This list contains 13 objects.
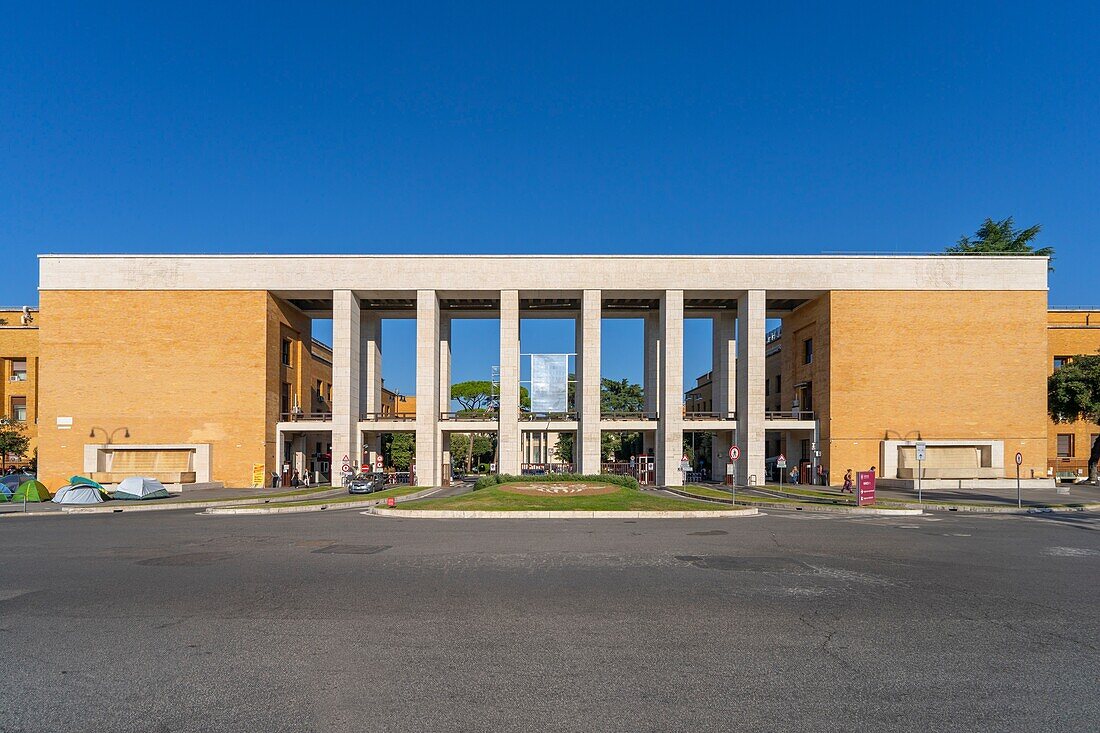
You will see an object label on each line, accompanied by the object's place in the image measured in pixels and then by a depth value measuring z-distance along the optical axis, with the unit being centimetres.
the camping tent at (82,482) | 2975
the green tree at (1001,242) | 5691
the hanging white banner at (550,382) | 4397
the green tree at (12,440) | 4462
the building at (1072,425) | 4897
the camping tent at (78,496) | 2827
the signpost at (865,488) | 2588
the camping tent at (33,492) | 3081
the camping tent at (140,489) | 3089
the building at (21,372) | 5150
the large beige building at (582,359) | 3991
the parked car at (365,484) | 3419
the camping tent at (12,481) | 3347
